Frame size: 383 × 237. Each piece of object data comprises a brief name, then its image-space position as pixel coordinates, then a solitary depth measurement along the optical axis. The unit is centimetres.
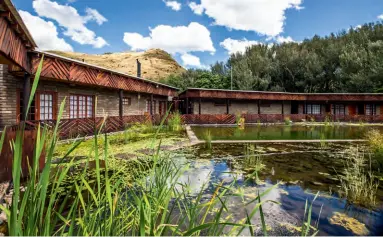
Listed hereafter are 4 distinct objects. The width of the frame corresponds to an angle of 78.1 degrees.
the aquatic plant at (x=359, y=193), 371
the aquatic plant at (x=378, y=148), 584
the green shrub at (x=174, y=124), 1458
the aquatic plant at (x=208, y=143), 874
